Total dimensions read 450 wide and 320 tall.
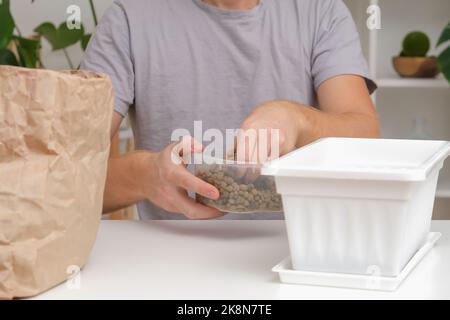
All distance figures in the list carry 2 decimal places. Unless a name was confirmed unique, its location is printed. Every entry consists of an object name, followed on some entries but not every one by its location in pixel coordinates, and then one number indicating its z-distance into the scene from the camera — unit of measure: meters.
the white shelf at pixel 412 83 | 3.70
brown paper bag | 1.46
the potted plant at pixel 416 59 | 3.75
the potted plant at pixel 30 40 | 2.99
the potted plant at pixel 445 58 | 3.47
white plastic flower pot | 1.45
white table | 1.48
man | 2.33
